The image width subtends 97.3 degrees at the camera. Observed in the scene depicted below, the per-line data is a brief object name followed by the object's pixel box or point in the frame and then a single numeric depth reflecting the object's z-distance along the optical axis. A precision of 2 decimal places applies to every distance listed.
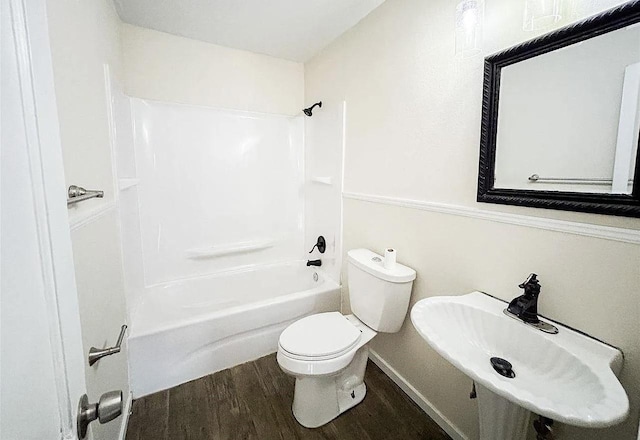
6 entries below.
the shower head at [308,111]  2.41
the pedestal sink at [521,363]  0.68
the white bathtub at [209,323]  1.67
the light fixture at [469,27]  1.15
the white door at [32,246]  0.33
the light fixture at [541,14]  0.95
